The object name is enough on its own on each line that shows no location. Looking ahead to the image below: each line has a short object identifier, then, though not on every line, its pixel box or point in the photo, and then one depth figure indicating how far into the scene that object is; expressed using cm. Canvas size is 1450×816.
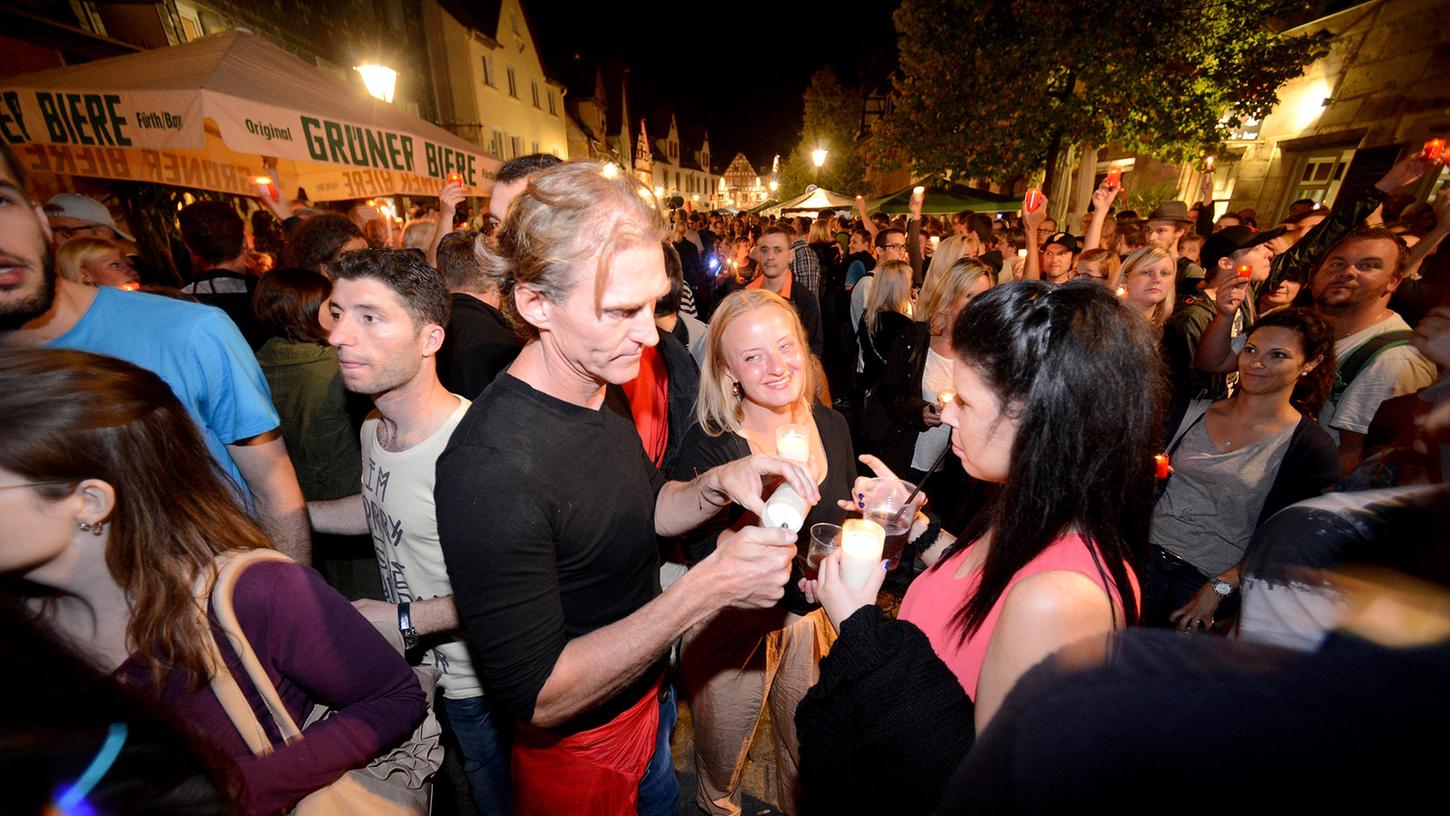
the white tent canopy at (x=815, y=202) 1955
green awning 1464
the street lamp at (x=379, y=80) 647
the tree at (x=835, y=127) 4588
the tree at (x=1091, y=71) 1213
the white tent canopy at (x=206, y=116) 402
